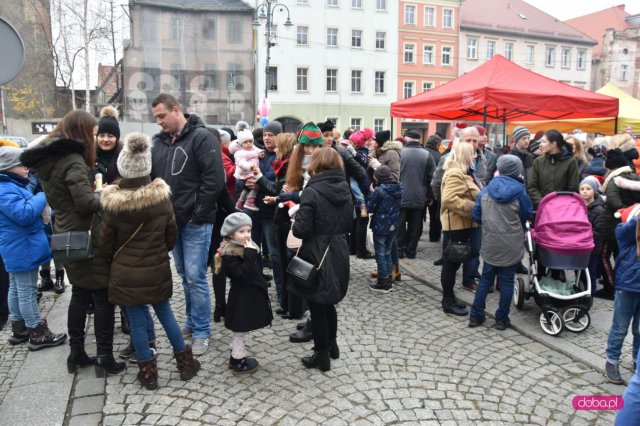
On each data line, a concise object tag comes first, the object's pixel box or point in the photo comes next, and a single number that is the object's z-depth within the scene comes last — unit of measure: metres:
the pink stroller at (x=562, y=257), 4.75
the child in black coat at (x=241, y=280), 3.71
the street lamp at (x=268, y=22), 21.05
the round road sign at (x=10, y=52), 3.23
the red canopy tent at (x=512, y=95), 7.37
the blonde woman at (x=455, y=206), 5.25
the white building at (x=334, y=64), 39.69
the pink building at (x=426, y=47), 43.38
